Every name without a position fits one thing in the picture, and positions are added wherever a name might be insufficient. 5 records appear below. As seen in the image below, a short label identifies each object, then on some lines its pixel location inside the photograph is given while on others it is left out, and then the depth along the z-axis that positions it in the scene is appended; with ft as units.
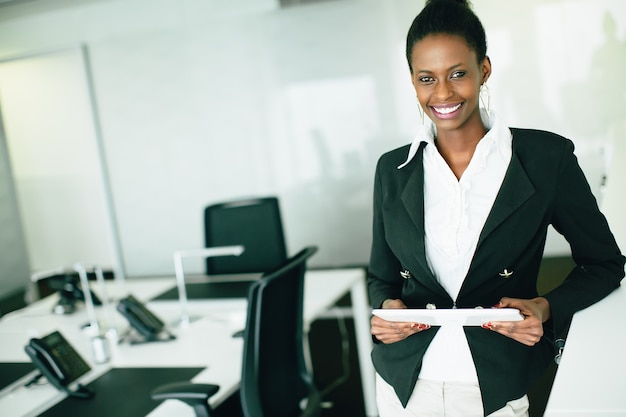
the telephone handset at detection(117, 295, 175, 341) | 8.05
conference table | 6.68
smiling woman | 3.76
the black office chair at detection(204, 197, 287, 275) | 10.82
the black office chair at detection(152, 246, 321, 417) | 6.12
